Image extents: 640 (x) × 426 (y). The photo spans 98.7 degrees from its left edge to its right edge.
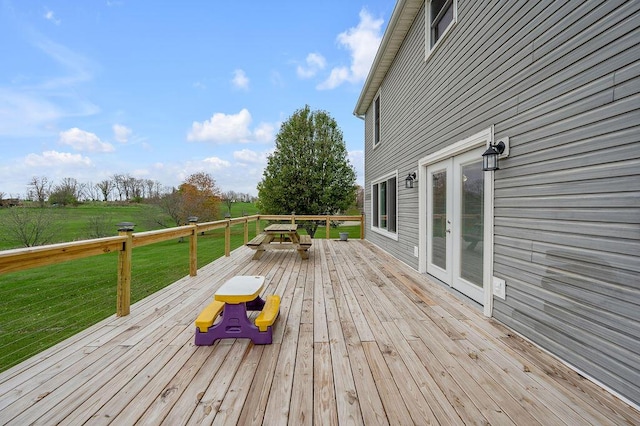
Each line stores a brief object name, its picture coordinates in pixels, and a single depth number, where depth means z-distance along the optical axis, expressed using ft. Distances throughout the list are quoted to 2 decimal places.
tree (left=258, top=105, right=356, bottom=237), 41.45
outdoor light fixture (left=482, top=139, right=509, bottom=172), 8.52
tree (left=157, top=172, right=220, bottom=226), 58.34
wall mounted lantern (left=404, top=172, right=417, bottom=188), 15.94
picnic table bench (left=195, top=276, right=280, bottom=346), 7.23
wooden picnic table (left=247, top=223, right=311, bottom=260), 18.44
